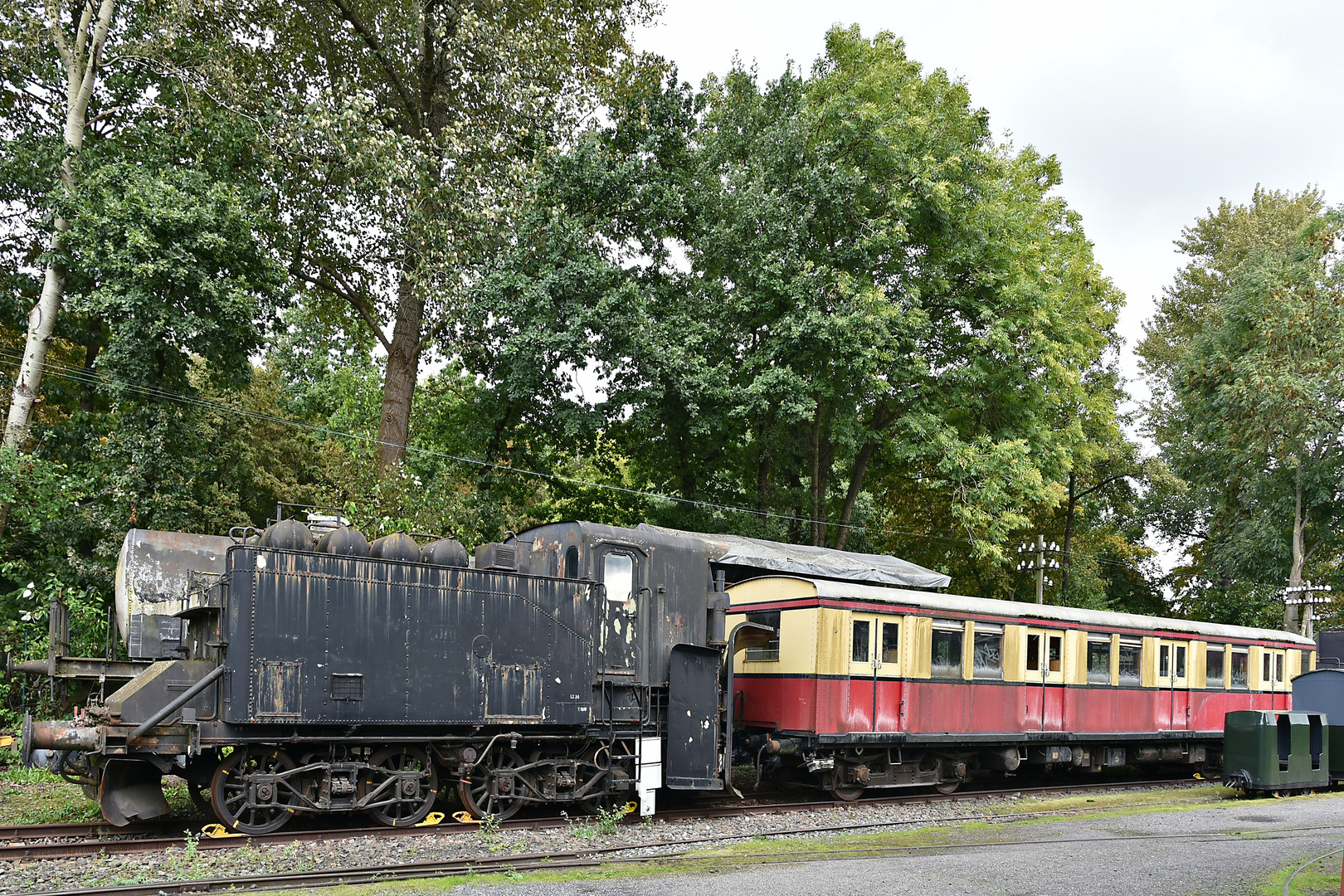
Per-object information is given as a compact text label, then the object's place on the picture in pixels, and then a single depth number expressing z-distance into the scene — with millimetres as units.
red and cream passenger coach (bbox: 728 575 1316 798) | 13086
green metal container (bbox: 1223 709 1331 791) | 14422
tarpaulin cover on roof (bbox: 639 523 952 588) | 18047
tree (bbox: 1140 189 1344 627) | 32781
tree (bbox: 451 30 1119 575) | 21109
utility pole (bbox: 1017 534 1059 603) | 30398
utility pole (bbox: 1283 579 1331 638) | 30844
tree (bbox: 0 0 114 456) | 18172
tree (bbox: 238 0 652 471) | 20609
